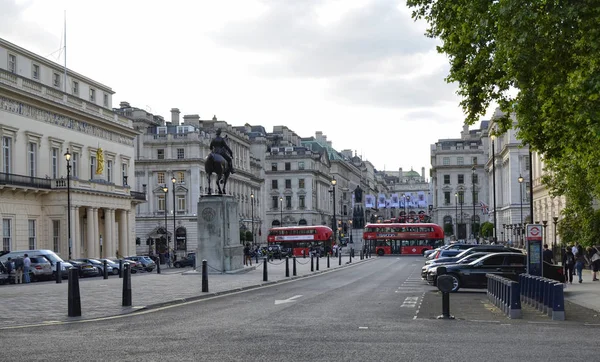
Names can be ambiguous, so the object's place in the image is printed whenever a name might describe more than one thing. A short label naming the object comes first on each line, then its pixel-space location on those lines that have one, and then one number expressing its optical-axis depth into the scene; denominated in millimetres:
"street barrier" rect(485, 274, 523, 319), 20062
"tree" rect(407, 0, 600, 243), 19984
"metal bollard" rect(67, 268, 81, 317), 19641
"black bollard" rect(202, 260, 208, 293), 28547
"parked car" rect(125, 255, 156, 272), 60938
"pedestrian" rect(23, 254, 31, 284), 44281
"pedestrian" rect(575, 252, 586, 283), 37888
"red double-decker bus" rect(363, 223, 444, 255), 91438
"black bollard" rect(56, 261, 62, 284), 41019
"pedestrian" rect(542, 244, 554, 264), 37403
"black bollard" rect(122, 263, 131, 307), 22188
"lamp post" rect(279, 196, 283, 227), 146988
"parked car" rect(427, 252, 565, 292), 30297
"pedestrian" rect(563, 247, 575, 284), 37531
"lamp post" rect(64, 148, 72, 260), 60162
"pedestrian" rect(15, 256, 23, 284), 44062
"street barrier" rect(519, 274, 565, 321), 20016
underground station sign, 27875
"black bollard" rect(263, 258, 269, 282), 36256
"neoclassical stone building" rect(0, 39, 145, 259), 60250
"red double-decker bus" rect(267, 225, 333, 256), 93812
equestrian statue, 42938
